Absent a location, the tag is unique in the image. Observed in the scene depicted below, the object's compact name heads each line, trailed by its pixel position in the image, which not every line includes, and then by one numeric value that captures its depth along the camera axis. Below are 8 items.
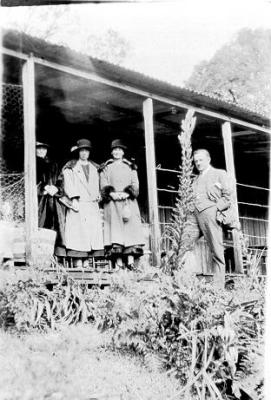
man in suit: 8.98
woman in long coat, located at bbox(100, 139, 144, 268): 8.94
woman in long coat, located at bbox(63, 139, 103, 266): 8.75
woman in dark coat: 8.80
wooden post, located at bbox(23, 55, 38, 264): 7.40
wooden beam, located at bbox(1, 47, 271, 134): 7.82
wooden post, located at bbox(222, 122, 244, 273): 10.63
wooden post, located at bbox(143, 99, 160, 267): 9.20
